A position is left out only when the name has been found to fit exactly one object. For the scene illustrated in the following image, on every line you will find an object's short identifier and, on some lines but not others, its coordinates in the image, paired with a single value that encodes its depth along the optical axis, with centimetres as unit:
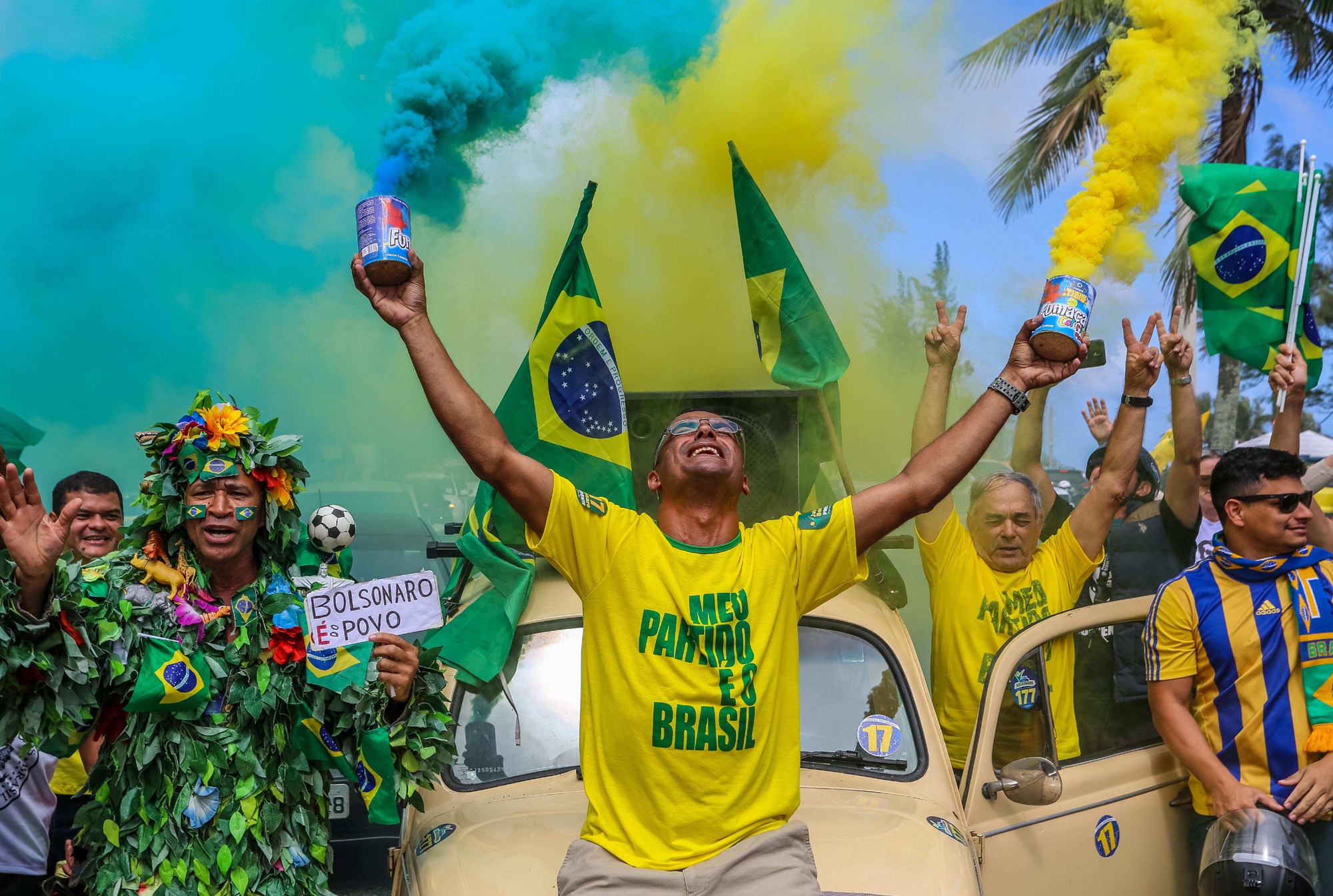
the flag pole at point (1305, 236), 518
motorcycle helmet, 338
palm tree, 1329
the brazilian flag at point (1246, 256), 532
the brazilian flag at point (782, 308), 532
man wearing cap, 408
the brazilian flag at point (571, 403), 461
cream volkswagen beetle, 334
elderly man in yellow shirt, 421
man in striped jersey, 370
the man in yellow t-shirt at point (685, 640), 276
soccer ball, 350
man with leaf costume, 287
